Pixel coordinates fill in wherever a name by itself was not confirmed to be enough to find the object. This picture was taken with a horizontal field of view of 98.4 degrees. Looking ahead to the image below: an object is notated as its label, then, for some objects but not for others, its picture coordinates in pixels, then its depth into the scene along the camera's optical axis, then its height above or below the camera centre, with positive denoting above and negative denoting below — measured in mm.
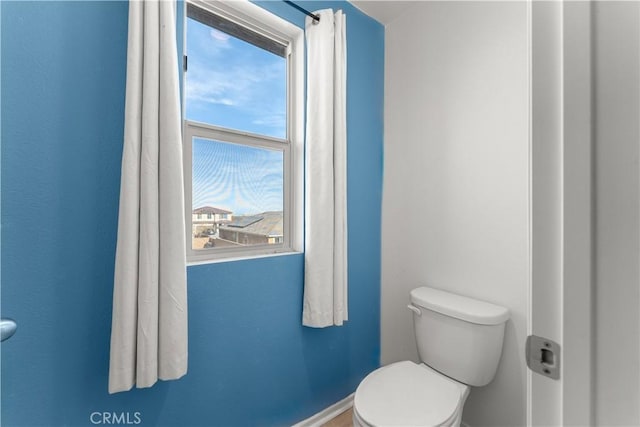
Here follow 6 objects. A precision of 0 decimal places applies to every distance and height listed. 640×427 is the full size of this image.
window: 1239 +417
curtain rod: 1390 +1050
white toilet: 1040 -729
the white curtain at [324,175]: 1413 +212
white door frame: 343 +16
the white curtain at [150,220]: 895 -17
